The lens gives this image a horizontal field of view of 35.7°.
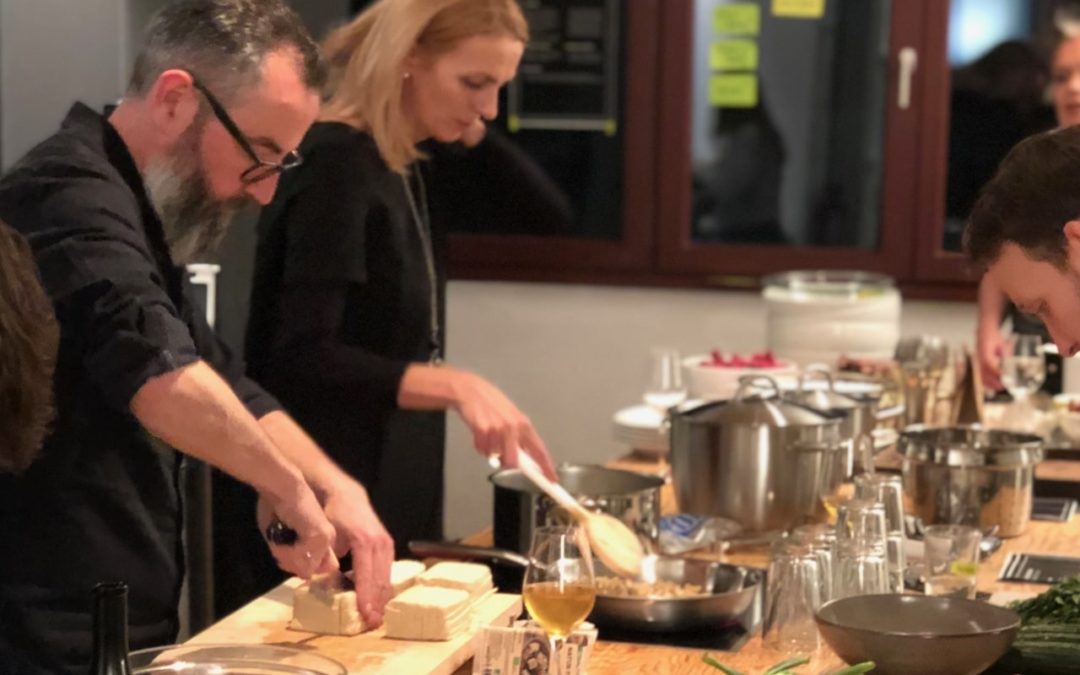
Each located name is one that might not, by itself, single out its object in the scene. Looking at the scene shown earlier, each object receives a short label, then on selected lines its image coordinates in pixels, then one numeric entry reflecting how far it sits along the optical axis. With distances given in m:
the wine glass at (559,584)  1.84
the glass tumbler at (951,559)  2.31
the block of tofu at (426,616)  1.96
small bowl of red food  3.52
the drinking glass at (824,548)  2.11
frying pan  2.11
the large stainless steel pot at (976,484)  2.72
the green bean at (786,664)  1.82
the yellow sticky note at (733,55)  5.08
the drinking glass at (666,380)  3.73
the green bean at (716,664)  1.76
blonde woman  2.84
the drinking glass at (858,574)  2.11
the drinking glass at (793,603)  2.06
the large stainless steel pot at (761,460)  2.66
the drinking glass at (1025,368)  3.81
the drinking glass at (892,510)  2.29
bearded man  1.88
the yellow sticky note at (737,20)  5.05
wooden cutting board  1.90
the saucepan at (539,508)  2.42
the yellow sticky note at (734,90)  5.10
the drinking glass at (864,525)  2.17
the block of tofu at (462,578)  2.08
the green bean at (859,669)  1.76
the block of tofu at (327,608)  2.01
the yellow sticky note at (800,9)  5.01
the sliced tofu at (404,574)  2.10
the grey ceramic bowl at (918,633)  1.81
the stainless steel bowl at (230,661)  1.68
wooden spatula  2.32
